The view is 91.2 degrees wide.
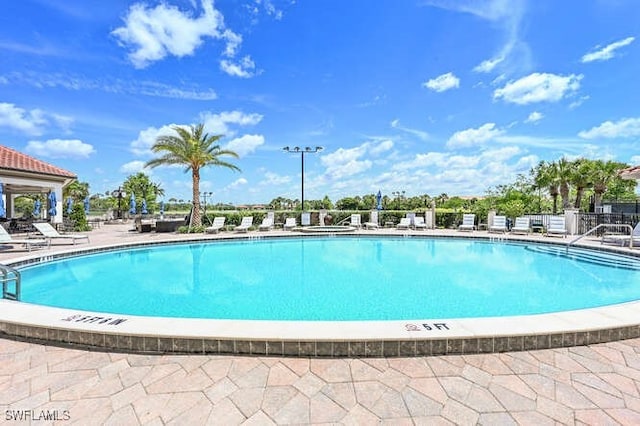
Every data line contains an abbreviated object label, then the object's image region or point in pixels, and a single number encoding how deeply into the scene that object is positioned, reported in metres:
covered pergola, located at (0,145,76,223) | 14.59
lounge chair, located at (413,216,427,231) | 17.92
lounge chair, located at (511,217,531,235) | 15.01
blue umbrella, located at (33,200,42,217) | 25.45
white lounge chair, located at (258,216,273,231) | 18.27
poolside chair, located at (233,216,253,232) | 17.20
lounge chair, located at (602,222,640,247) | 11.06
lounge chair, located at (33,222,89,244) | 11.58
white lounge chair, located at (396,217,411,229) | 18.75
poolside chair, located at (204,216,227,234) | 16.66
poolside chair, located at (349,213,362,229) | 19.64
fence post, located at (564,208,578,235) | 14.87
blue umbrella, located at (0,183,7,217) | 10.72
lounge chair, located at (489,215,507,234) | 15.64
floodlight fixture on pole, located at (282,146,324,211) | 20.14
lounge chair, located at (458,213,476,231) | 17.02
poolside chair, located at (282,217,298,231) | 19.08
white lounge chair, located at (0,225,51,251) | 10.07
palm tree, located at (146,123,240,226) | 16.83
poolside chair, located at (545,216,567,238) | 14.10
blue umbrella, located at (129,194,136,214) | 24.48
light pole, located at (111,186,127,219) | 27.95
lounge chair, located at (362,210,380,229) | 20.31
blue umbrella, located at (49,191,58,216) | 17.22
